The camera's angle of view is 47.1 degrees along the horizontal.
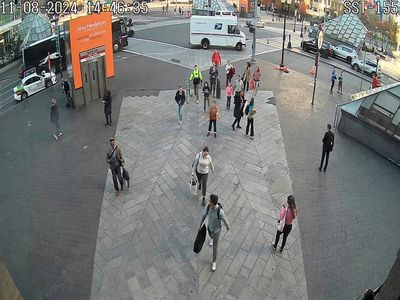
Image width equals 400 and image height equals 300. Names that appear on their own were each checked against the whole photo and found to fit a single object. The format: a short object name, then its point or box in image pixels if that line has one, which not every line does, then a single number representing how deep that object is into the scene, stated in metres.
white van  32.53
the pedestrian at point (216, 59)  25.06
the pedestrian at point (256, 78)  21.64
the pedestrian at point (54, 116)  16.82
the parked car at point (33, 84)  22.23
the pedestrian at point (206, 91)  18.78
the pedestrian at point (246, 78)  21.23
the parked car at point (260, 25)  46.83
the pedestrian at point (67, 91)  20.42
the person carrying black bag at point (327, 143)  14.38
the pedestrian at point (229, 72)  22.19
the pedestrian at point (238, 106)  17.17
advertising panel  19.08
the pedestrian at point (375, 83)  22.98
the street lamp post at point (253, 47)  27.58
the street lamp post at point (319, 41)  21.06
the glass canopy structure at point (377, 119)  16.03
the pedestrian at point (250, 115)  16.58
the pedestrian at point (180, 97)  17.61
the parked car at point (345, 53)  36.53
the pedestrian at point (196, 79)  20.34
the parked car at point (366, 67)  34.40
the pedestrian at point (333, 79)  22.96
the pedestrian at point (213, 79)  21.14
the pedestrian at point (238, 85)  18.60
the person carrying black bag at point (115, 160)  12.77
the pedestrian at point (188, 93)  20.70
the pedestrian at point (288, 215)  10.26
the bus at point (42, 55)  27.20
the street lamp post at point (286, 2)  29.04
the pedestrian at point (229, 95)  19.31
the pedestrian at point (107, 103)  17.89
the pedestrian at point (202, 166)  12.07
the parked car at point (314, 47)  36.19
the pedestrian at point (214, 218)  9.73
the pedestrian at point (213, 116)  16.24
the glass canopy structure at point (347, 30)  42.79
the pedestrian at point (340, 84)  23.14
